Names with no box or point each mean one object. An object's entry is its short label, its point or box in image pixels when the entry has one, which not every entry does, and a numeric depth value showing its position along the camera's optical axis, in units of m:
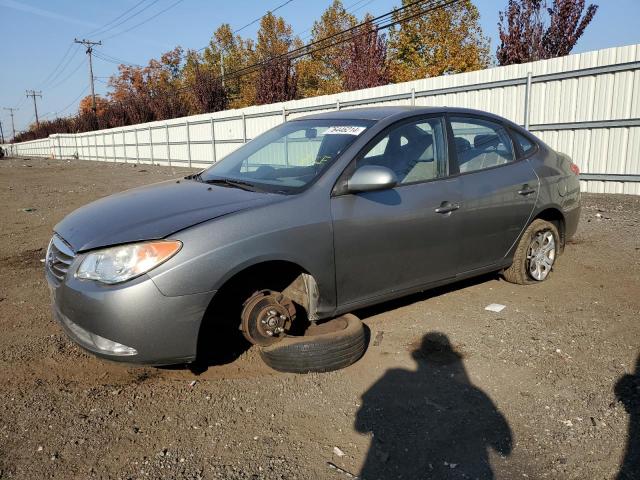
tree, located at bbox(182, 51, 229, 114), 35.38
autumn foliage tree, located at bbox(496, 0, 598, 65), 19.25
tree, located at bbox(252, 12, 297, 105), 29.17
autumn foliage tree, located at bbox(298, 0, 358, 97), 42.94
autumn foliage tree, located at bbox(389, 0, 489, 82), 30.84
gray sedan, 2.82
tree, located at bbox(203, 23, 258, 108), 49.28
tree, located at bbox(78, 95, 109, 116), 70.69
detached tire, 3.21
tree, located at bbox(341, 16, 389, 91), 25.48
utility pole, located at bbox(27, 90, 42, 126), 99.18
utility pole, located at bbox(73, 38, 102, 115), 55.66
